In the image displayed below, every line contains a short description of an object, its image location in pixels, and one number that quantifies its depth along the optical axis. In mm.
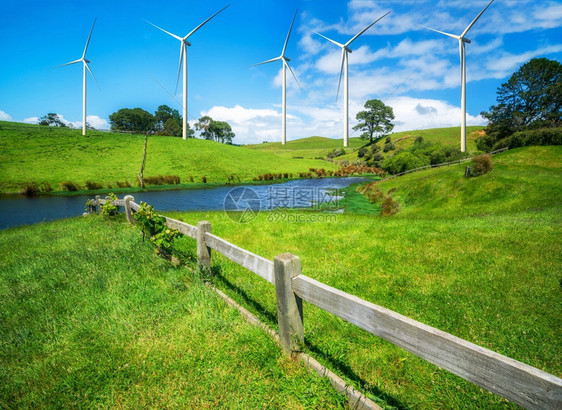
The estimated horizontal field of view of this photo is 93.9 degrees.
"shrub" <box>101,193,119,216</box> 14281
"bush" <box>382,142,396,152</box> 97388
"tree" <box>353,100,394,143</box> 121125
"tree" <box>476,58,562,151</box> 51750
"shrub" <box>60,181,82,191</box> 38000
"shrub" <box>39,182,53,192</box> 36656
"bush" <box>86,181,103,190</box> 39938
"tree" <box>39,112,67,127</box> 153125
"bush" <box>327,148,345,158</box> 125500
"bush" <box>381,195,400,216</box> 24039
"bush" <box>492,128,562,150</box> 34000
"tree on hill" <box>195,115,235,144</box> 143625
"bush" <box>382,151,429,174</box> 53531
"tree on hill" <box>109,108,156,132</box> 137875
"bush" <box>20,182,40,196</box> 34469
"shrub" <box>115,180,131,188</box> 41819
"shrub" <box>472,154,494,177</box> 23406
